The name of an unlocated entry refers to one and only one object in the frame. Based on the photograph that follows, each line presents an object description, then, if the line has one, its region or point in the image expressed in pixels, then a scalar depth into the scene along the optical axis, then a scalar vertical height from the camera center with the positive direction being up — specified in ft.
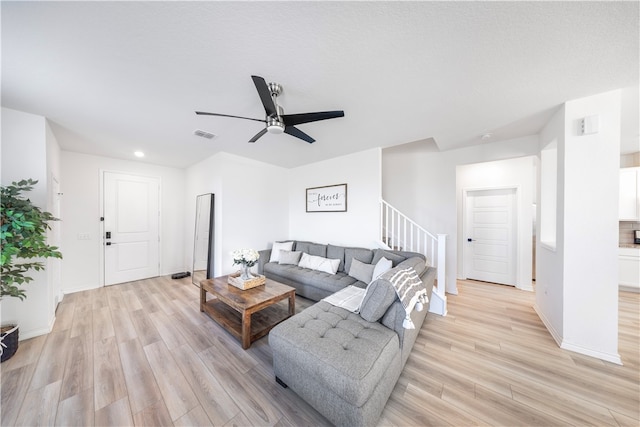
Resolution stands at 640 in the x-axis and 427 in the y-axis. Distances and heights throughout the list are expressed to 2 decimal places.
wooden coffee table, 7.14 -3.87
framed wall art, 12.87 +0.92
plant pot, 6.21 -4.07
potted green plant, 5.77 -0.89
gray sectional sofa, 4.03 -3.12
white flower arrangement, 8.71 -1.94
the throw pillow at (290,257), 12.54 -2.76
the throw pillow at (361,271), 9.55 -2.79
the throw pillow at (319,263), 10.98 -2.84
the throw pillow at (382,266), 8.75 -2.31
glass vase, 8.83 -2.68
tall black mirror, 12.60 -1.85
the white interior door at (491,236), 12.84 -1.46
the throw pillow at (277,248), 13.16 -2.37
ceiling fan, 5.72 +2.79
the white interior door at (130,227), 12.78 -1.08
